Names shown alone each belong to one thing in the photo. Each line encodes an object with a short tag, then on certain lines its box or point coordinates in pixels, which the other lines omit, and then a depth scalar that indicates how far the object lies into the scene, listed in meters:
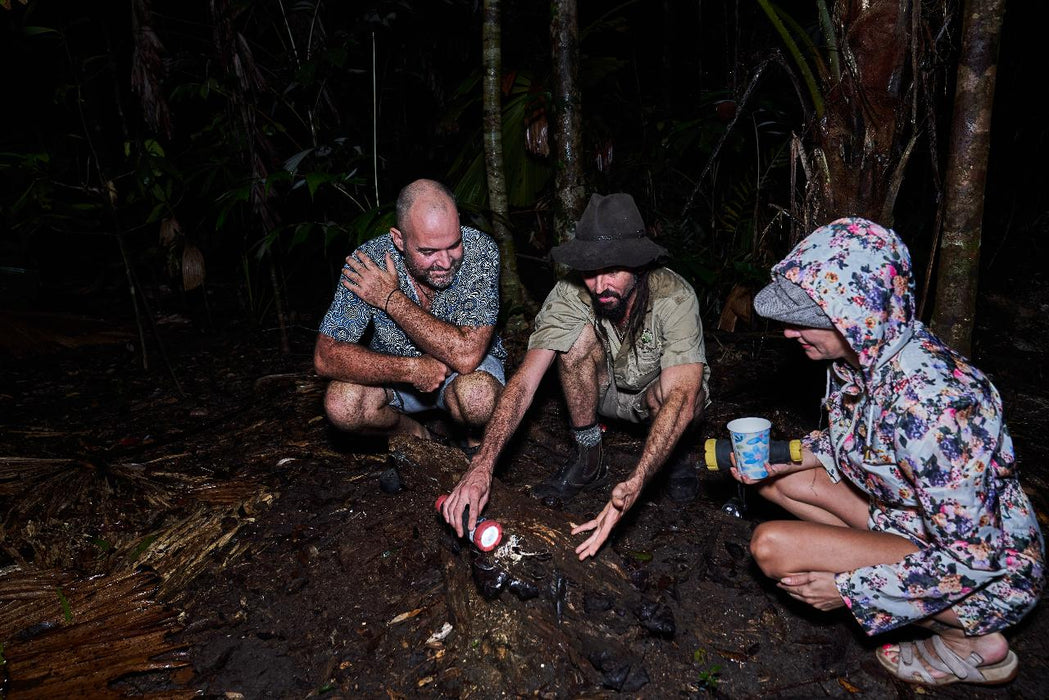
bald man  3.19
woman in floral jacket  1.86
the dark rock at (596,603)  2.43
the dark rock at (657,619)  2.39
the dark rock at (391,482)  3.42
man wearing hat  2.71
